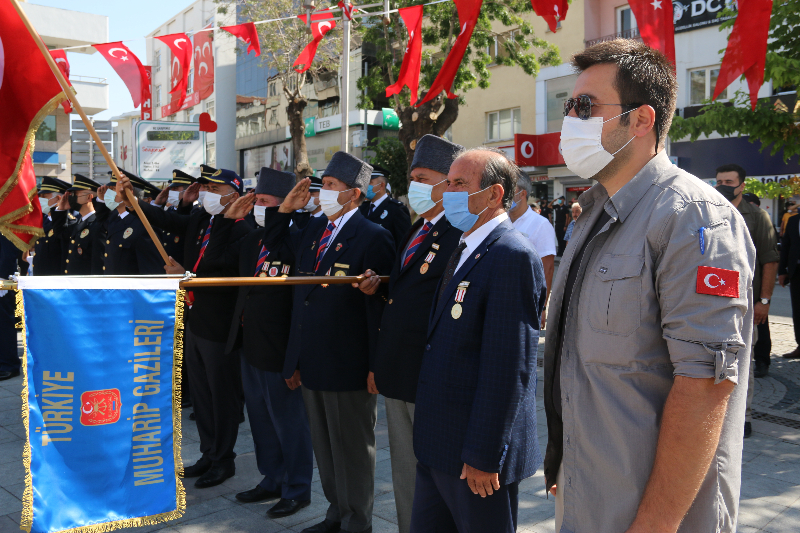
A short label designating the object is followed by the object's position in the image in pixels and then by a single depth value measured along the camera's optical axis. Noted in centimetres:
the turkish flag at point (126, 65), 883
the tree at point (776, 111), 732
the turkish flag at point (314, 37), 913
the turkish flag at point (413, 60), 730
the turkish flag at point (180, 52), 905
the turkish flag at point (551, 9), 505
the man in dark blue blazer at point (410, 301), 329
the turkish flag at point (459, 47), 558
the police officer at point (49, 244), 918
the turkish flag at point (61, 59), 850
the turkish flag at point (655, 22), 449
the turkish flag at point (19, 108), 369
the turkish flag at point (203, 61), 1000
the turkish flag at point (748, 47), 421
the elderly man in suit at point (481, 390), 246
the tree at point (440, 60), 1497
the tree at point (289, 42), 2203
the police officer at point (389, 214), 683
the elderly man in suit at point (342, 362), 378
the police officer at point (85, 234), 754
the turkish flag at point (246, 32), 888
